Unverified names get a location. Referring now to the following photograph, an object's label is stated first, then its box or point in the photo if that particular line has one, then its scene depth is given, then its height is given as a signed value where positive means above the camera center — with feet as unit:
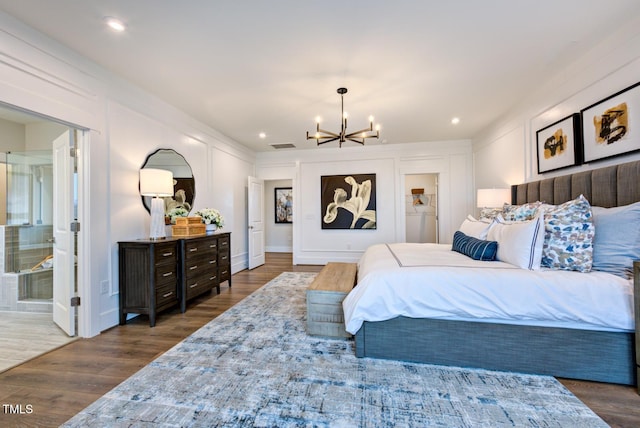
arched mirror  11.08 +1.90
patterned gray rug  4.72 -3.63
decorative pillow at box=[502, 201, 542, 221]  8.61 +0.02
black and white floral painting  19.42 +0.99
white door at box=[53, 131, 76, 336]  8.46 -0.61
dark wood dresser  9.12 -2.14
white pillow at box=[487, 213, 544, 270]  6.53 -0.80
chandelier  10.59 +3.30
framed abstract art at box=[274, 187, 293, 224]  27.61 +1.13
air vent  18.76 +4.98
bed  5.56 -2.77
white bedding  5.54 -1.86
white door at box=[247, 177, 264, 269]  18.71 -0.43
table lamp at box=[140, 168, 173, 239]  9.99 +0.98
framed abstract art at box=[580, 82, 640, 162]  6.84 +2.43
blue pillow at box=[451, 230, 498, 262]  7.82 -1.09
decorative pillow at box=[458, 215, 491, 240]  9.25 -0.56
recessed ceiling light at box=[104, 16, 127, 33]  6.63 +4.91
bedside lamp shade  12.34 +0.74
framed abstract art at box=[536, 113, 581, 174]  8.78 +2.47
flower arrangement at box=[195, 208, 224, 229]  12.94 -0.03
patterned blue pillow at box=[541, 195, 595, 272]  6.20 -0.62
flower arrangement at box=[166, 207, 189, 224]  11.81 +0.13
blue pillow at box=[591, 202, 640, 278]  5.90 -0.65
